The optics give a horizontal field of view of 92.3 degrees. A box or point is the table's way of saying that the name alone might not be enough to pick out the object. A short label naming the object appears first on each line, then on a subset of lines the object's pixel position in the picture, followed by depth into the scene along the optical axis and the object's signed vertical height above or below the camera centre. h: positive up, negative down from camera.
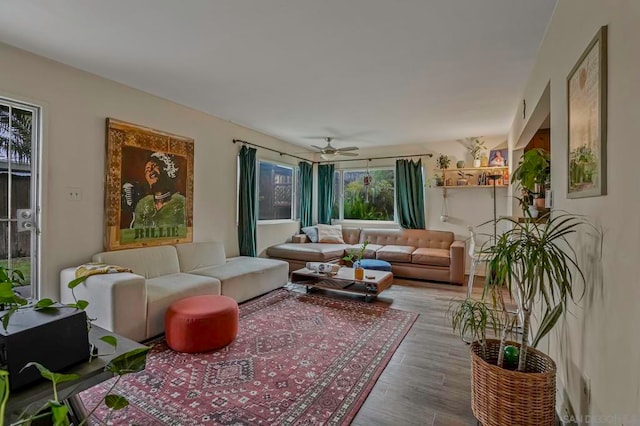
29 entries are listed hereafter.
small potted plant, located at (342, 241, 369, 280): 4.03 -0.76
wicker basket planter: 1.44 -0.87
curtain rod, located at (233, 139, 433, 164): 5.08 +1.17
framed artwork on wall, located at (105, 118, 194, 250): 3.32 +0.30
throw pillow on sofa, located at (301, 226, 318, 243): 6.28 -0.41
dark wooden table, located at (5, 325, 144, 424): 0.82 -0.51
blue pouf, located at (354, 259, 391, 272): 4.88 -0.82
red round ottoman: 2.56 -0.97
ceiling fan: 5.01 +1.03
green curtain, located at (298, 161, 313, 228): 6.61 +0.44
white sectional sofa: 2.55 -0.73
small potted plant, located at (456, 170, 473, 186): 5.53 +0.66
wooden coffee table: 3.97 -0.96
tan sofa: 5.00 -0.66
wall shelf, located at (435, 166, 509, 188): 5.14 +0.67
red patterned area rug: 1.83 -1.19
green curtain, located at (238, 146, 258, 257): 4.95 +0.07
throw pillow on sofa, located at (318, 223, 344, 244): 6.24 -0.43
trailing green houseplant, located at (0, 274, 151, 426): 0.59 -0.38
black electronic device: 0.87 -0.39
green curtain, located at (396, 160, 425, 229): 5.93 +0.41
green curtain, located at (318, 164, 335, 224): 6.84 +0.47
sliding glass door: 2.63 +0.19
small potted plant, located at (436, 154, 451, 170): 5.66 +0.97
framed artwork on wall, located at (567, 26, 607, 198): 1.21 +0.42
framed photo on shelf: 5.18 +0.98
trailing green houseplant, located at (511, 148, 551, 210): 2.23 +0.31
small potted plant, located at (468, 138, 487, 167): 5.40 +1.14
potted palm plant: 1.44 -0.69
